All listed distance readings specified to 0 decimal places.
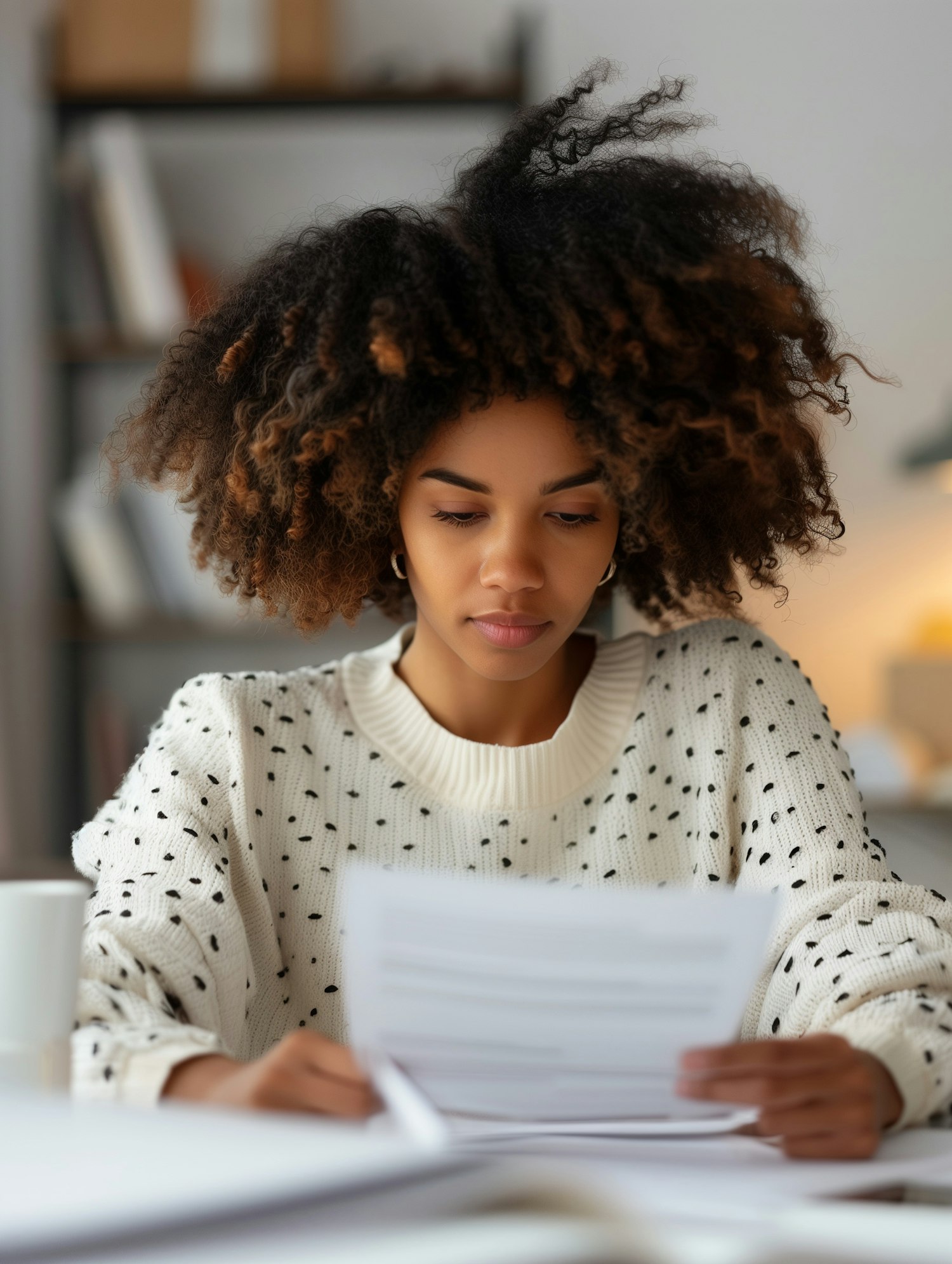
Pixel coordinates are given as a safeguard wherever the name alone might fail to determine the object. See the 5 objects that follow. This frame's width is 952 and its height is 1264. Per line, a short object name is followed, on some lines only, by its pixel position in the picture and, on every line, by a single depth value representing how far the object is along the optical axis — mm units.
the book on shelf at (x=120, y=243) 2633
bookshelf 2709
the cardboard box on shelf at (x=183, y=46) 2717
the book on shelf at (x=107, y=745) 2770
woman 967
